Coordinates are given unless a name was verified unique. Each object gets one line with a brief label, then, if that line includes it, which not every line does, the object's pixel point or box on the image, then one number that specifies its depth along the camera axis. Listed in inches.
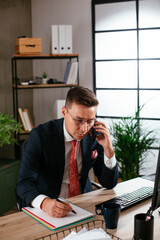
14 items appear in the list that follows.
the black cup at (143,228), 46.4
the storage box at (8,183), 129.4
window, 156.6
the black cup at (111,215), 52.4
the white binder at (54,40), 152.7
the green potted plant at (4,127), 126.5
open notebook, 54.5
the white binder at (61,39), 153.2
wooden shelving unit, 150.2
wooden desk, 52.0
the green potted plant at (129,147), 139.0
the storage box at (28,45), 147.6
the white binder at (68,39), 153.6
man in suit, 69.2
